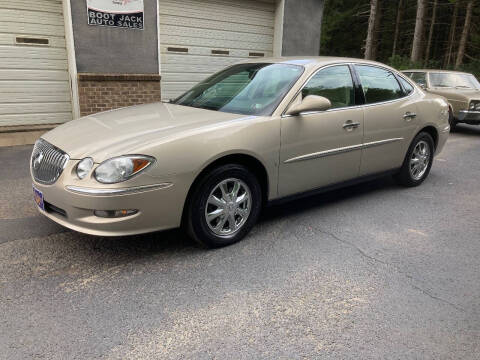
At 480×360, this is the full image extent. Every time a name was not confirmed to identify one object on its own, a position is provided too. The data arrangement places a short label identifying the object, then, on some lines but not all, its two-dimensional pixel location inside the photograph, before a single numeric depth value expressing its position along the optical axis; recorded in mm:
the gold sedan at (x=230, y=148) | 3062
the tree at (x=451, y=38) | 29812
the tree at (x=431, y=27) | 30000
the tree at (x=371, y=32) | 23042
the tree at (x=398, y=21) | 32394
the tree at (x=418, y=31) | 19275
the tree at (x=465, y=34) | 25188
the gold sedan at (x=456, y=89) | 10148
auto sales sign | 7945
